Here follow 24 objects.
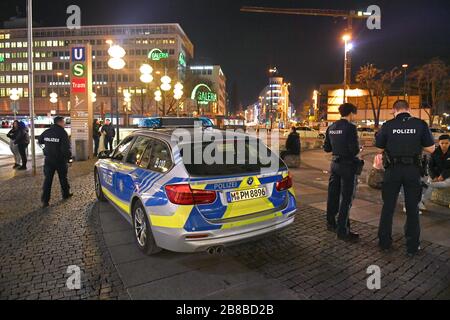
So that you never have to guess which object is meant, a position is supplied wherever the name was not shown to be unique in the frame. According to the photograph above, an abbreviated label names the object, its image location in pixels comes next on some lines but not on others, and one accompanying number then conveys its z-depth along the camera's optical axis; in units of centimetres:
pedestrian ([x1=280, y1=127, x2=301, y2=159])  1209
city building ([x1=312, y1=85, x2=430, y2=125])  5222
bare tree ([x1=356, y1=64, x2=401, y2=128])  4607
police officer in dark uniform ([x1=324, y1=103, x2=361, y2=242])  474
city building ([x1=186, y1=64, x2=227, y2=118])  2819
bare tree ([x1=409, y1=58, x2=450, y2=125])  4422
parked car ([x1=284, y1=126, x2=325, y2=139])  3742
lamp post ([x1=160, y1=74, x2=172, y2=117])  2170
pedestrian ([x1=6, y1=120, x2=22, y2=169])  1164
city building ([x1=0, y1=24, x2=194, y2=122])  8131
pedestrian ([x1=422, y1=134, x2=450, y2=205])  604
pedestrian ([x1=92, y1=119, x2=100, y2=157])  1645
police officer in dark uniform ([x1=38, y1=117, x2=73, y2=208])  673
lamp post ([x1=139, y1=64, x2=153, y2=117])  1734
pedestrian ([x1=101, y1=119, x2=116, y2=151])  1683
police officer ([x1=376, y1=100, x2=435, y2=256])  412
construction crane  5716
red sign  1421
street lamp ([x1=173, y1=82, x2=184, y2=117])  2654
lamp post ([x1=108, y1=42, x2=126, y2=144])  1335
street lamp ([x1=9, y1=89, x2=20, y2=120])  1872
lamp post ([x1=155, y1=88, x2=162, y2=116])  3043
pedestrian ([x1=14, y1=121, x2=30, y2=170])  1169
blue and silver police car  357
